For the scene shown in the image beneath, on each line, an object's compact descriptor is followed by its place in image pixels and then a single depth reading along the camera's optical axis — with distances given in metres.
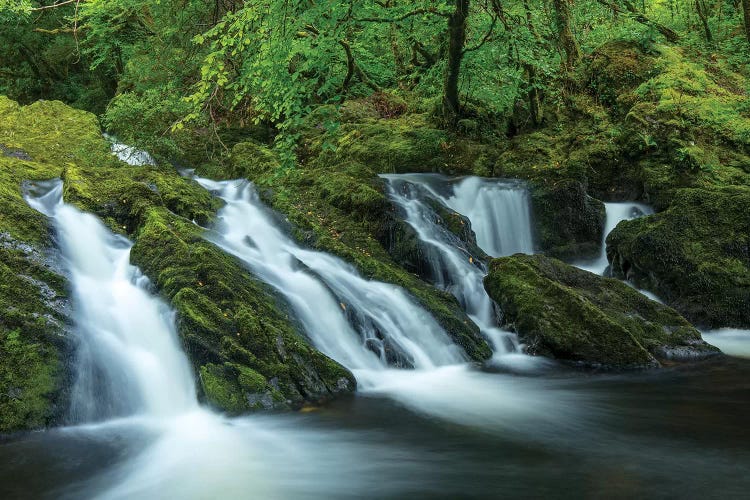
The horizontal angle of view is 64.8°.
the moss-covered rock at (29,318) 4.23
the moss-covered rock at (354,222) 6.85
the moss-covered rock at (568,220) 9.83
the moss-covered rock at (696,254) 7.73
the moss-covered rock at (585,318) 6.10
